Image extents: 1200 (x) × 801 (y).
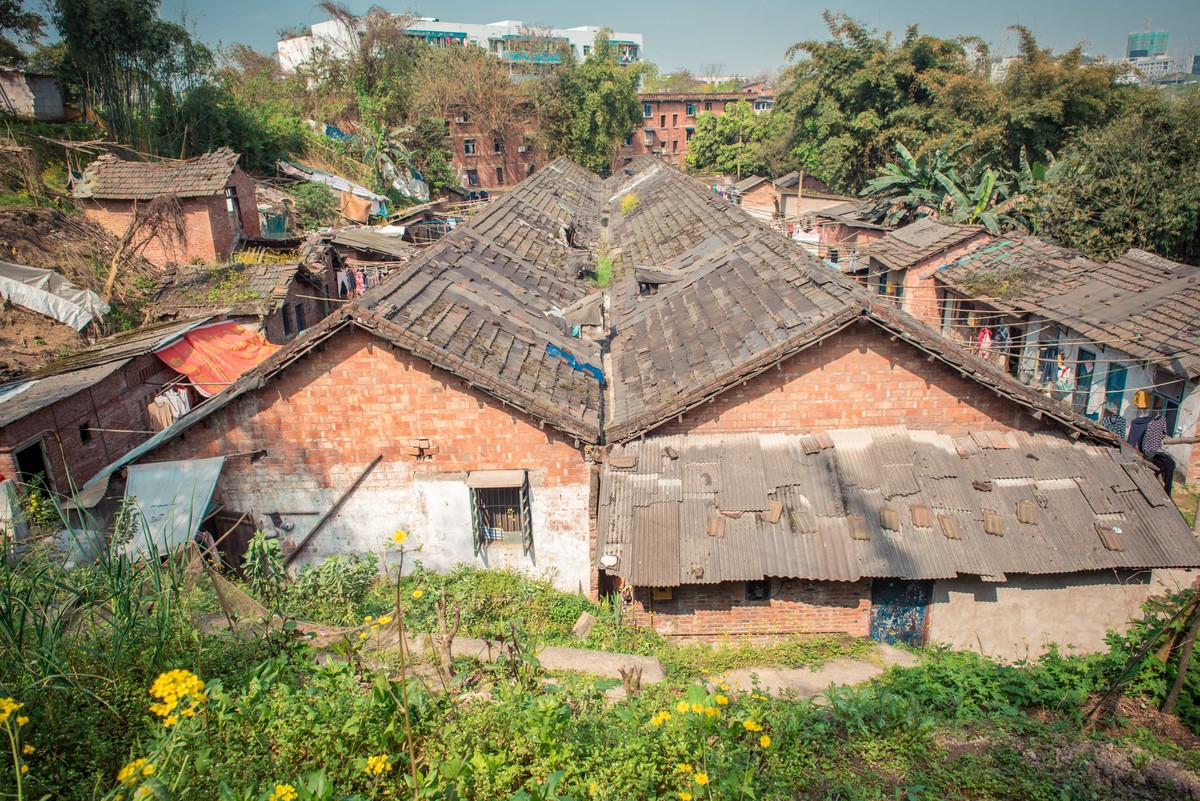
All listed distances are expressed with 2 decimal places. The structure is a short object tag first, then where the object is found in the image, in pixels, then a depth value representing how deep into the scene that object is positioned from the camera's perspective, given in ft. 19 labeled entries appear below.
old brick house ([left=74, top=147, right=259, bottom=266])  74.13
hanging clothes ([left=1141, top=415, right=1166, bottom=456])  44.57
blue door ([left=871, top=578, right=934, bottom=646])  32.50
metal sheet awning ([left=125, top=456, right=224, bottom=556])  33.99
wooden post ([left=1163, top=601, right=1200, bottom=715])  21.91
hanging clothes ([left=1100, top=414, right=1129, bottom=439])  48.32
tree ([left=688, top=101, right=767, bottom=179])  183.11
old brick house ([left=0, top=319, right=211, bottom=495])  40.34
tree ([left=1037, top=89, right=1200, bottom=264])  70.38
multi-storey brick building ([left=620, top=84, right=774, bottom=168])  211.41
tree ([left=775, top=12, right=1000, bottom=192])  123.44
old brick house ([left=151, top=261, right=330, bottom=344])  61.82
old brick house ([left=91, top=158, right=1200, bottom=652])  31.27
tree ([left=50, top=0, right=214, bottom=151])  90.89
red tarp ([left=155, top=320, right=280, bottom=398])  53.72
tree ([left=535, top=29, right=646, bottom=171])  166.61
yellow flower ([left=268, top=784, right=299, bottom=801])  12.59
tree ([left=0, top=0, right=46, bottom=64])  92.99
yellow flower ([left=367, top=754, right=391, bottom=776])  14.11
